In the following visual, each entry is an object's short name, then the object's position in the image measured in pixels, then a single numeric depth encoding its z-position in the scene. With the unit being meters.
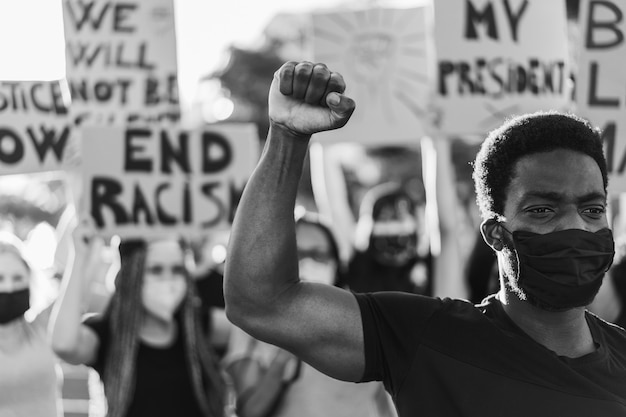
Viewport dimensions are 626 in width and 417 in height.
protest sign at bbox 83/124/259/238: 5.73
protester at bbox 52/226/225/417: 4.91
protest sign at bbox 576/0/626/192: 4.87
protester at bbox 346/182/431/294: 5.59
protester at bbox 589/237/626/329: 4.97
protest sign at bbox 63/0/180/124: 6.45
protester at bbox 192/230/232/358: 5.38
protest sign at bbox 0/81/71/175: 6.05
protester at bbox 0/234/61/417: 4.99
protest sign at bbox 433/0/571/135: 5.95
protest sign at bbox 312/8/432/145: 6.56
